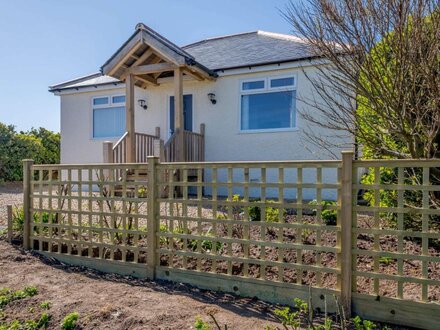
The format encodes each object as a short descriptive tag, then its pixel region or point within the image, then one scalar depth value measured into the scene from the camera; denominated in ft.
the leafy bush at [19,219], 17.41
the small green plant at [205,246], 14.01
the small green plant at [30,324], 10.05
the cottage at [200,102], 29.07
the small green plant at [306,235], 14.30
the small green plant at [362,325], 8.09
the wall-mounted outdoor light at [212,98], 32.89
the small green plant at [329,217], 14.66
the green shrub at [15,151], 49.65
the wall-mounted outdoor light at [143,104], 36.19
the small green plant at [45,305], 10.91
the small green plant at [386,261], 12.05
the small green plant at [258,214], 15.74
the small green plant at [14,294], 11.56
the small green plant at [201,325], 8.47
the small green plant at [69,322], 9.78
